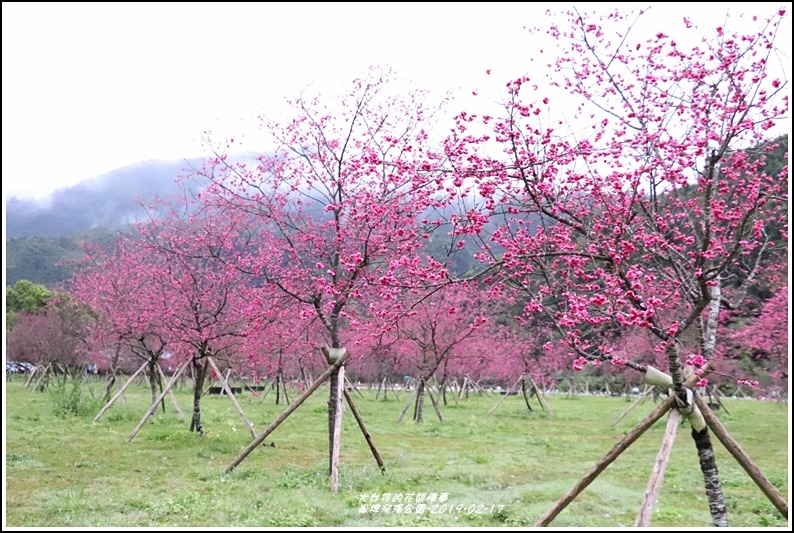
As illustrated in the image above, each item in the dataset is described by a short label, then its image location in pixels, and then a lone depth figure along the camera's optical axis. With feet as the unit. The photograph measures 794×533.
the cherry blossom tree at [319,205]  30.08
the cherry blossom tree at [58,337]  89.45
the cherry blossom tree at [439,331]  65.16
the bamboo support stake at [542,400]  76.78
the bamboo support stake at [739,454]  17.84
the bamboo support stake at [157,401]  41.75
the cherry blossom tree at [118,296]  52.16
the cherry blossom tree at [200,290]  42.29
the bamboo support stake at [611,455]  18.45
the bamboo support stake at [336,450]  27.52
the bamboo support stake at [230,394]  40.91
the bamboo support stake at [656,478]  17.39
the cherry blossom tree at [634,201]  17.24
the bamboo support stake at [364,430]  30.30
